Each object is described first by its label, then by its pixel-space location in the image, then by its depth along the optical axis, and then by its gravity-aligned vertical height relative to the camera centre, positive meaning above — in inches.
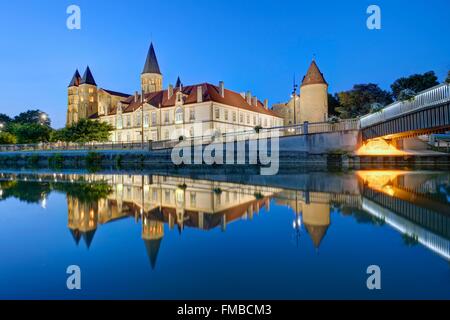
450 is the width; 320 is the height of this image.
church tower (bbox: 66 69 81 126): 2908.5 +627.4
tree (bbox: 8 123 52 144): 2556.6 +283.6
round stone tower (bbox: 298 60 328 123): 1977.1 +435.6
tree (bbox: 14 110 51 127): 4357.8 +710.3
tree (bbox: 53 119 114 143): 2055.9 +231.2
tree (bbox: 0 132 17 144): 2448.9 +234.3
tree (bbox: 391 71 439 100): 1932.8 +517.9
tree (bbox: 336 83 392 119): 2006.6 +428.6
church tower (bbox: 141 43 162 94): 2741.1 +790.0
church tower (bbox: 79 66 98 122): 2802.7 +636.8
